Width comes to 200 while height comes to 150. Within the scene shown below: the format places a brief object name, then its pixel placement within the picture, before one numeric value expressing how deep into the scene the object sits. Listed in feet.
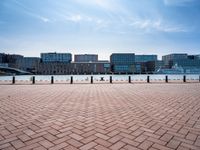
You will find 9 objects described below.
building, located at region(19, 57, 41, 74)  566.77
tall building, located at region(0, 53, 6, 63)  564.71
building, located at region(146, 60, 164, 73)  494.18
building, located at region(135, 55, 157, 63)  569.72
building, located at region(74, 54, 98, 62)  607.08
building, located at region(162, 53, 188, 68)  515.91
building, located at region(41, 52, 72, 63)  485.15
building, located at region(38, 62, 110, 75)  453.58
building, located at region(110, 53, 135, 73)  471.62
